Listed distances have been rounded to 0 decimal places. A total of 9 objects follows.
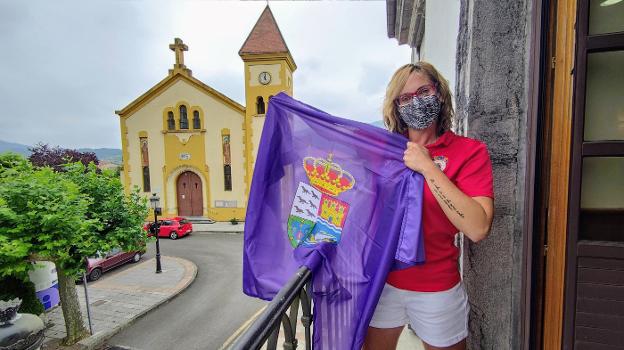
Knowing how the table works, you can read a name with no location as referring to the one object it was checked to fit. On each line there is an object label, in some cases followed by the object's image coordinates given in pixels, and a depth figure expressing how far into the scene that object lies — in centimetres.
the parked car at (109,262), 1212
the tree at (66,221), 629
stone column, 171
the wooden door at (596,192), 125
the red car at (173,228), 1756
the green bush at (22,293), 788
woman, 125
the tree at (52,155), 2408
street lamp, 1229
